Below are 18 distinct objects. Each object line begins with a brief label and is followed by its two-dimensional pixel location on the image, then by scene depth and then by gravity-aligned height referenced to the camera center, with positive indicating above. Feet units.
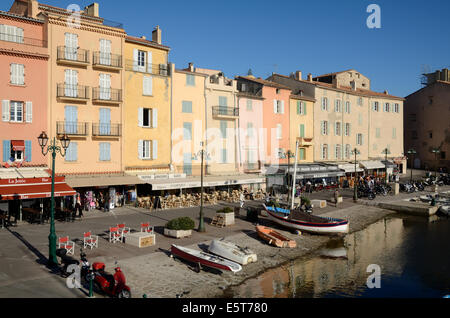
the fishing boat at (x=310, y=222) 84.28 -14.13
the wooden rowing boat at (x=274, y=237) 73.46 -15.24
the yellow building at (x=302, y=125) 150.30 +11.01
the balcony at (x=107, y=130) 97.66 +6.00
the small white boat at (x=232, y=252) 60.95 -14.78
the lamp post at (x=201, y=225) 77.66 -13.46
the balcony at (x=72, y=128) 92.58 +6.02
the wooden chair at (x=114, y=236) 66.64 -13.59
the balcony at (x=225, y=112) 124.02 +13.26
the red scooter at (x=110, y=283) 44.47 -14.28
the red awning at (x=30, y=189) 75.15 -6.65
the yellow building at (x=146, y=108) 105.19 +12.36
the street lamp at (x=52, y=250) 52.13 -12.29
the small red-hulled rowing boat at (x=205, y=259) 55.93 -14.75
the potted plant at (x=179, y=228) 72.28 -13.03
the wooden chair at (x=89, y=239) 61.96 -13.34
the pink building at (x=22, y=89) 85.51 +14.01
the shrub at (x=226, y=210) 85.83 -11.69
